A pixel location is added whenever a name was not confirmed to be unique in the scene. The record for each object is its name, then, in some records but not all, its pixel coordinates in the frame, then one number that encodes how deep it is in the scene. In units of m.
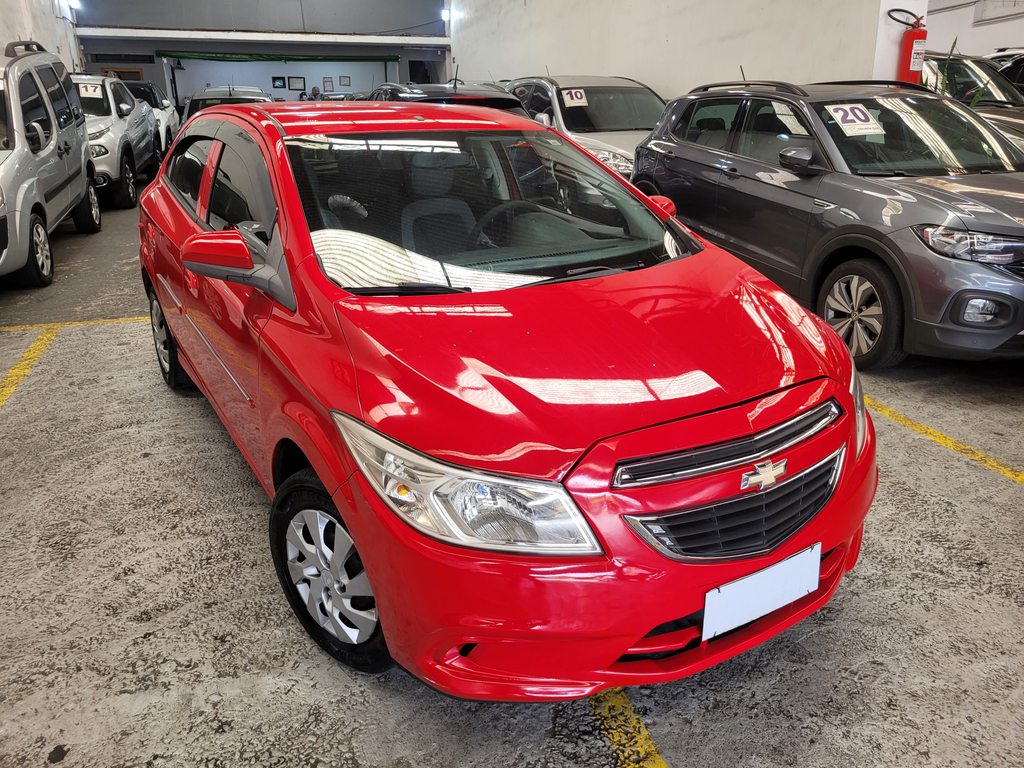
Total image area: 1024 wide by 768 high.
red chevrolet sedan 1.54
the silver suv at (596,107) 7.77
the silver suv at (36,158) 5.52
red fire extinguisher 6.93
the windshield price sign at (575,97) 8.06
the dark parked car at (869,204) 3.64
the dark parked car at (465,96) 6.41
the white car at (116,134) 8.94
